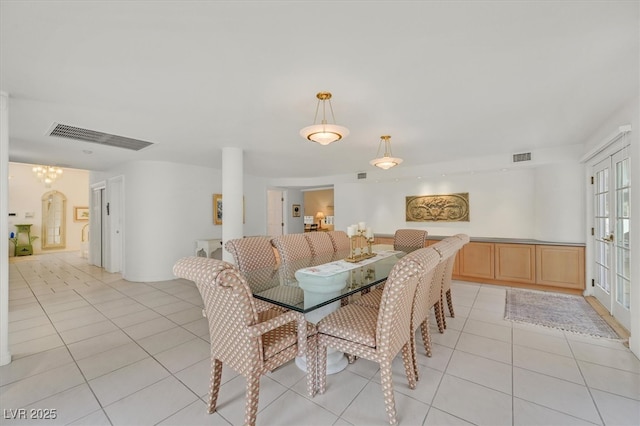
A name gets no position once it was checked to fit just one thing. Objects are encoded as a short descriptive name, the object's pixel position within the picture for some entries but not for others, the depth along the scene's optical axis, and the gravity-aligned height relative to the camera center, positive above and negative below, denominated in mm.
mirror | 8781 -136
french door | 2857 -239
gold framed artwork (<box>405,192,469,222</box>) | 5387 +134
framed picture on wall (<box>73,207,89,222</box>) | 9375 +63
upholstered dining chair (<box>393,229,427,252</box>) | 4234 -410
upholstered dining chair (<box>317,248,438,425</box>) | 1528 -748
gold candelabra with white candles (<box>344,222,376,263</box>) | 2916 -250
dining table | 1812 -562
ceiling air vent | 3170 +1032
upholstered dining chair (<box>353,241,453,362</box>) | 1884 -731
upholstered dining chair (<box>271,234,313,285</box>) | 2962 -448
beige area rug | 2865 -1233
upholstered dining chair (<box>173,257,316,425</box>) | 1381 -680
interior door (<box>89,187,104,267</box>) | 6309 -295
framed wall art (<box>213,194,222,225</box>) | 5965 +137
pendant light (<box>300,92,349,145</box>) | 2201 +698
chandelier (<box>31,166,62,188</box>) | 7823 +1289
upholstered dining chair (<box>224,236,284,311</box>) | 2413 -494
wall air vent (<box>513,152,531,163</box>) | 4397 +948
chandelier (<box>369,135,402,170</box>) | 3456 +700
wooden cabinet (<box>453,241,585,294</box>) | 4051 -859
